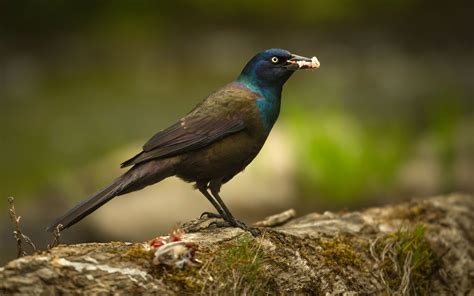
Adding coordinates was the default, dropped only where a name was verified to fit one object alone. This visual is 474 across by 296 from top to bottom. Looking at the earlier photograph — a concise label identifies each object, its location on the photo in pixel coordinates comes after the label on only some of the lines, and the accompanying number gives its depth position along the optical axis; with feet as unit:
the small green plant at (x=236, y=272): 26.76
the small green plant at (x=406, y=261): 32.53
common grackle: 33.42
